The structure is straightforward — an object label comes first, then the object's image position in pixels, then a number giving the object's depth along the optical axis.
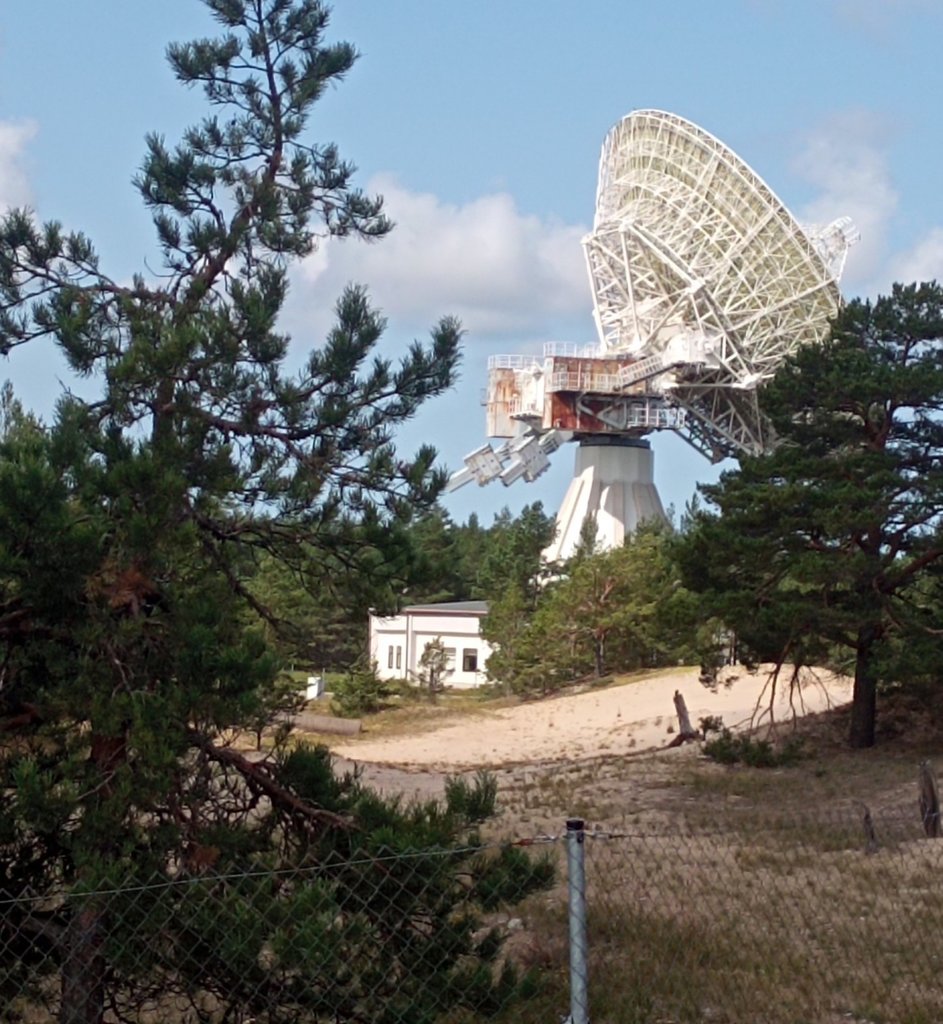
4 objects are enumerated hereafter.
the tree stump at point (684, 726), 27.61
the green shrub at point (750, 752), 23.58
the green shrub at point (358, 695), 40.06
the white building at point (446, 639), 54.78
